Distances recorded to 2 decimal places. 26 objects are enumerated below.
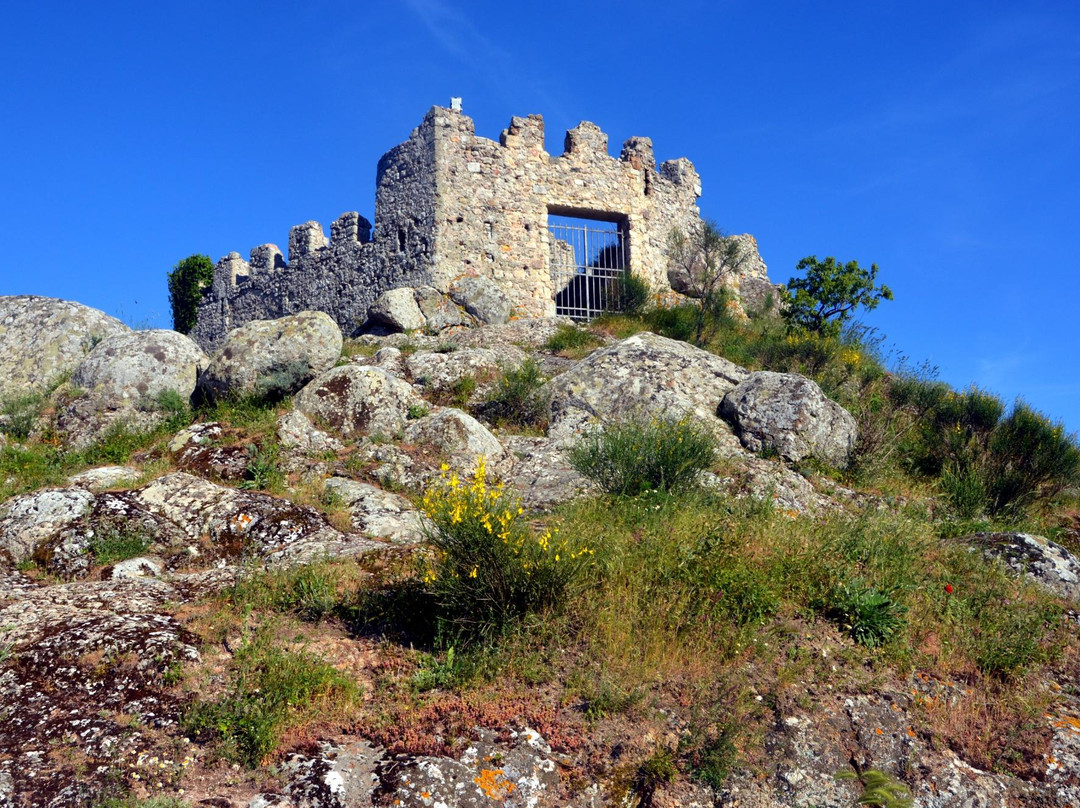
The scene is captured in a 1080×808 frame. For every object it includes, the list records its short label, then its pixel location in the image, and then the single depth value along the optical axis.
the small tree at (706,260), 19.17
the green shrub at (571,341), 16.58
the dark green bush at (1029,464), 11.80
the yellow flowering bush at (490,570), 6.38
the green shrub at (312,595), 6.71
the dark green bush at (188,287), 24.12
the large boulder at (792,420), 12.19
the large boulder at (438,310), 18.20
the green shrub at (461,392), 13.56
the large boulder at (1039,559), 8.38
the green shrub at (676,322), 17.39
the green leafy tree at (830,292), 20.84
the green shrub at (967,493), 11.19
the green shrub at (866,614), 6.76
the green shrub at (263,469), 10.07
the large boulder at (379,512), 8.87
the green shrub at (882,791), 5.19
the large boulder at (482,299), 18.73
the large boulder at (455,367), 14.02
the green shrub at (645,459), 9.48
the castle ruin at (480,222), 19.30
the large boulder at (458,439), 11.14
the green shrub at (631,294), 19.70
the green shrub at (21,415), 12.31
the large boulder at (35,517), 8.11
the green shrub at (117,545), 8.00
